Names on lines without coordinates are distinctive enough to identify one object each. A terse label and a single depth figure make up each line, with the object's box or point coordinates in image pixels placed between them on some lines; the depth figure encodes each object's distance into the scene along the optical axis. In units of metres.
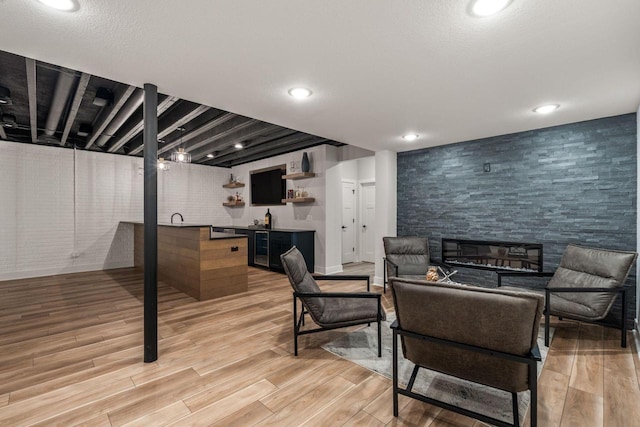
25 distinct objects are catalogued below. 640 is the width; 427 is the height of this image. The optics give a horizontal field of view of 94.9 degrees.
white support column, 5.23
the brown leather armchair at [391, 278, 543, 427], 1.49
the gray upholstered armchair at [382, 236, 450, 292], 4.44
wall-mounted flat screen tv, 7.13
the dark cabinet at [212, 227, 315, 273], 6.02
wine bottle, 7.12
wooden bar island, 4.35
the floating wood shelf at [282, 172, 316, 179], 6.21
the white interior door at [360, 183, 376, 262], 7.72
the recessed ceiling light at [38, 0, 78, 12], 1.52
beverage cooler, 6.52
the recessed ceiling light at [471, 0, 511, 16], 1.52
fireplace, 3.98
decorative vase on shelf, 6.29
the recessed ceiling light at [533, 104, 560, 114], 3.06
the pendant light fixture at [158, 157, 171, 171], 5.25
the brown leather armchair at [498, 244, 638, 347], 2.84
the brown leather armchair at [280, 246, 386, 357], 2.64
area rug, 1.96
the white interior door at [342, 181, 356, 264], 7.48
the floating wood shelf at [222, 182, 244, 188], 8.22
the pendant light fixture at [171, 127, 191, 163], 5.08
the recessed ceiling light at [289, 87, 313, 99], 2.68
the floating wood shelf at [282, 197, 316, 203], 6.29
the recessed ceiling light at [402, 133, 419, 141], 4.16
